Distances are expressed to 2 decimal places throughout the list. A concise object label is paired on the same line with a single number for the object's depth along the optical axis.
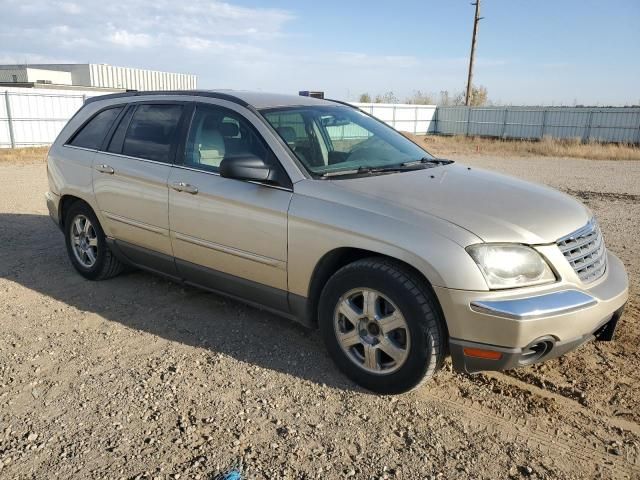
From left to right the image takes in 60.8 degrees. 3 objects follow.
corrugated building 37.91
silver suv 2.91
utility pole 34.34
